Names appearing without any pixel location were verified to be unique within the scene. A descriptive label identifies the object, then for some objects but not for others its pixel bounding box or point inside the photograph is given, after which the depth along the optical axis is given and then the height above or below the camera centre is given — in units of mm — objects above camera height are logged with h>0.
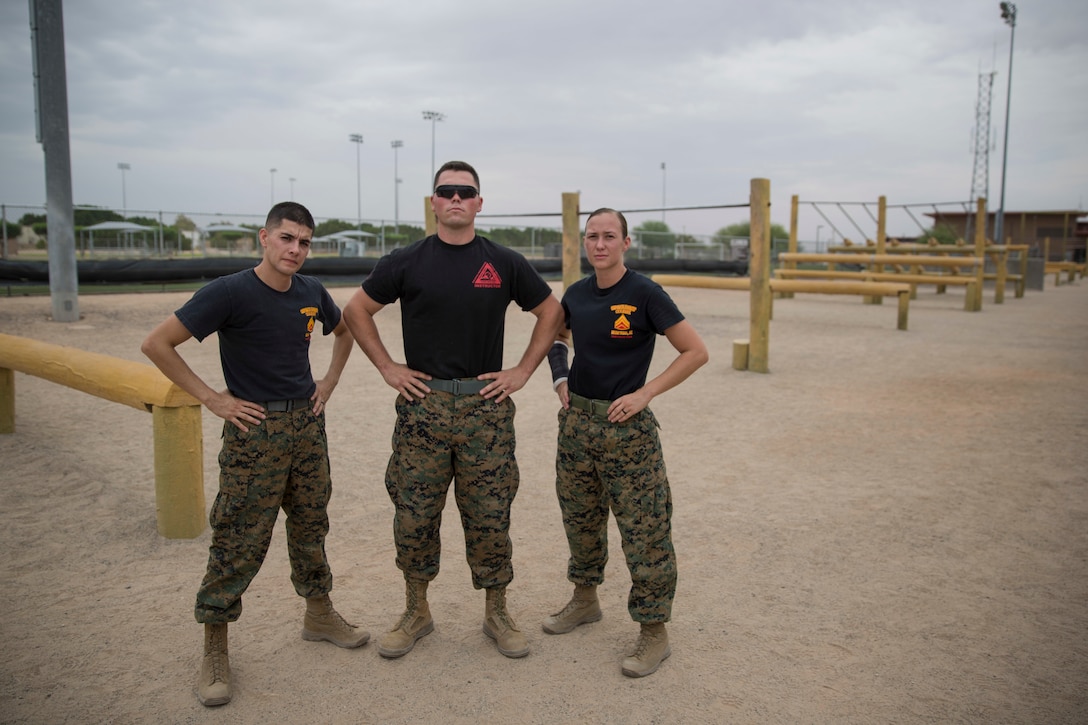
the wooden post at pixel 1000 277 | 19516 -162
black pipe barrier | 14117 -121
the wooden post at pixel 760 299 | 9008 -341
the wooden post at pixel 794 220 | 18250 +1083
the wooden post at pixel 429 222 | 11031 +582
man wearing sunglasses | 2900 -408
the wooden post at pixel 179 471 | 3943 -1012
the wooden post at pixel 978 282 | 17141 -261
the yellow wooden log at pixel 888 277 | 17188 -168
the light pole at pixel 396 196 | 26962 +4753
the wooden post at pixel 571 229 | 10227 +468
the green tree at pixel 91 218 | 30781 +1808
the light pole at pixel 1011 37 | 32844 +9420
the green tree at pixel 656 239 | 34125 +1222
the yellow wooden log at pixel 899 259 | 15869 +198
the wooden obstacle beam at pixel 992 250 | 18922 +470
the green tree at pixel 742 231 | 53719 +2626
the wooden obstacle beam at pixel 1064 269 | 29625 +72
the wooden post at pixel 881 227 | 18141 +942
